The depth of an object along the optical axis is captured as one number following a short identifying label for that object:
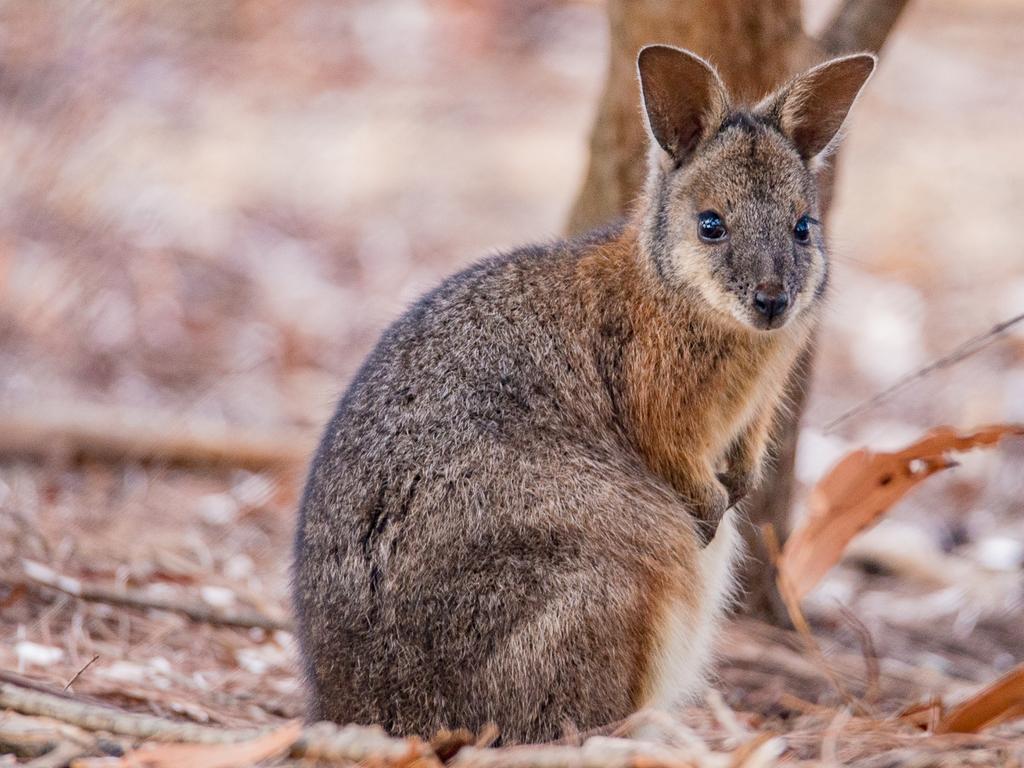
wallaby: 6.48
